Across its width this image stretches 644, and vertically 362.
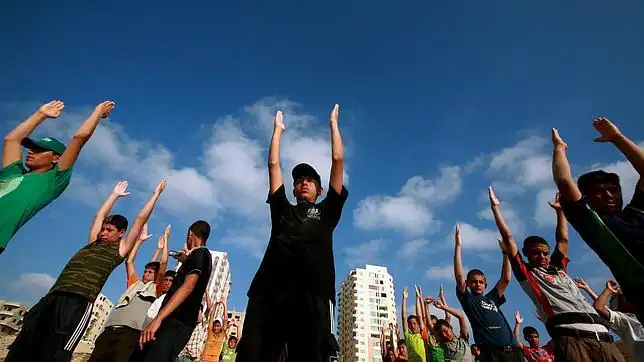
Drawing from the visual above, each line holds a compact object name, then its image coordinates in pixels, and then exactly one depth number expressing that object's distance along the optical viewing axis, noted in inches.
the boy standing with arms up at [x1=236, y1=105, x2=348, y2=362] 104.4
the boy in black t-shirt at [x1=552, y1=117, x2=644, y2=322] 101.3
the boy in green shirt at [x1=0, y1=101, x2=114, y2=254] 130.9
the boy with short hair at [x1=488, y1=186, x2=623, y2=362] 158.6
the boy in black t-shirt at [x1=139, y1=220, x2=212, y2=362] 145.2
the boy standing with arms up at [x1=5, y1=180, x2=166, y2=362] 146.4
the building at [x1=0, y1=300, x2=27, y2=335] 2479.8
